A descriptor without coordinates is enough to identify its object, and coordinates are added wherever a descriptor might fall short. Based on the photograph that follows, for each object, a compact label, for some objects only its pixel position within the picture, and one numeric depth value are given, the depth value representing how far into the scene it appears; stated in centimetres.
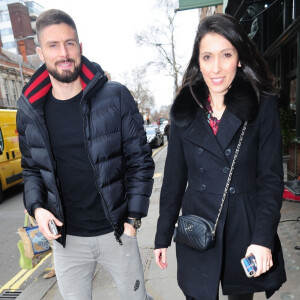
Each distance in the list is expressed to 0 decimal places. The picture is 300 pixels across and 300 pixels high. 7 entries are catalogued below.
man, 178
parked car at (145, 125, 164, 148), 1752
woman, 149
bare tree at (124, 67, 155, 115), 5588
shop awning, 797
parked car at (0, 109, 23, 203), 778
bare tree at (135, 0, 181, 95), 2864
